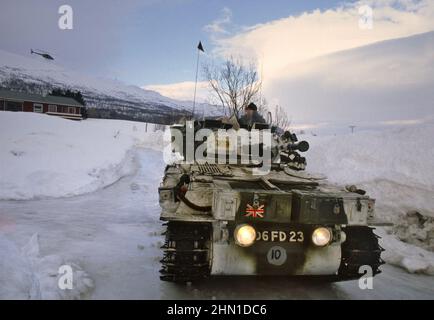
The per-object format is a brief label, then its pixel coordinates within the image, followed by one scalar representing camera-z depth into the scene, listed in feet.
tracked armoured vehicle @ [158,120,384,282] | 14.73
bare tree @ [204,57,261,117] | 84.53
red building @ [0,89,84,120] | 172.14
